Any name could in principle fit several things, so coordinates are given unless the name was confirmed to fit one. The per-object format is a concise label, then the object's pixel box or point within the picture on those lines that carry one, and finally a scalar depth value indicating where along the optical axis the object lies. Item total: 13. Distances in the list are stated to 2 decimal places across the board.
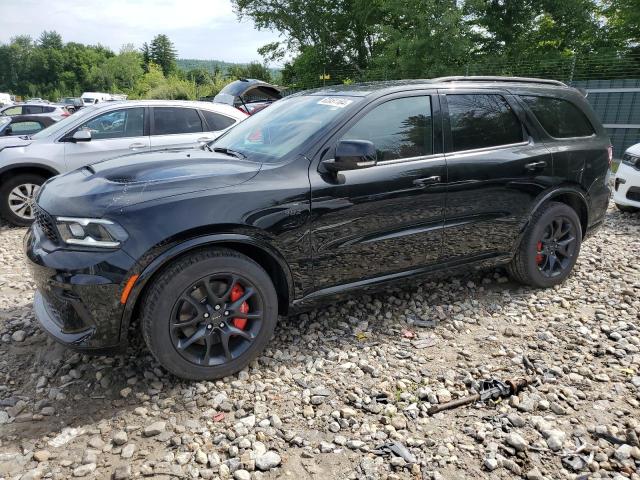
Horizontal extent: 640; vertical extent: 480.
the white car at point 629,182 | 6.41
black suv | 2.56
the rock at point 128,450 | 2.31
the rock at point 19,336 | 3.35
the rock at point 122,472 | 2.17
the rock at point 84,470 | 2.19
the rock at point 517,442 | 2.35
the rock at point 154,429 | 2.45
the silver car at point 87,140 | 6.39
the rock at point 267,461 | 2.23
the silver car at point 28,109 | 16.77
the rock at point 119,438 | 2.40
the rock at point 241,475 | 2.17
